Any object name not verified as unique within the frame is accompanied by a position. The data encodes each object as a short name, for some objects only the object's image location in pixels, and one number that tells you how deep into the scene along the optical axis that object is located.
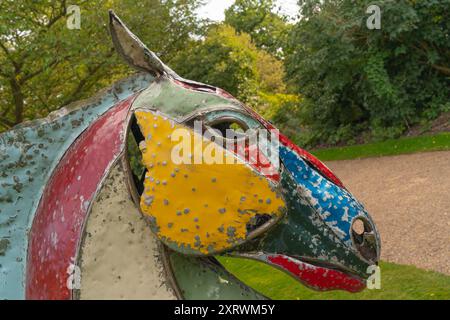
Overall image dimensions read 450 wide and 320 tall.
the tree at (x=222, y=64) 13.14
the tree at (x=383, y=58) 12.27
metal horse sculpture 1.33
